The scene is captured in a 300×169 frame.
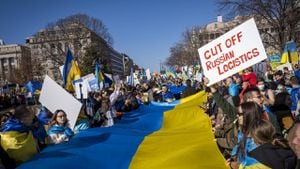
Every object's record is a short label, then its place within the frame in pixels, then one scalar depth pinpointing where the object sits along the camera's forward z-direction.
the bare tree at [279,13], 27.23
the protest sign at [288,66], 17.65
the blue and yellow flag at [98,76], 16.16
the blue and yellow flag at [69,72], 11.34
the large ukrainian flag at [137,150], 4.52
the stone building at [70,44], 51.36
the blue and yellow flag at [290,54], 19.05
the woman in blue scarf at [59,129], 6.05
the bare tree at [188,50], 63.97
